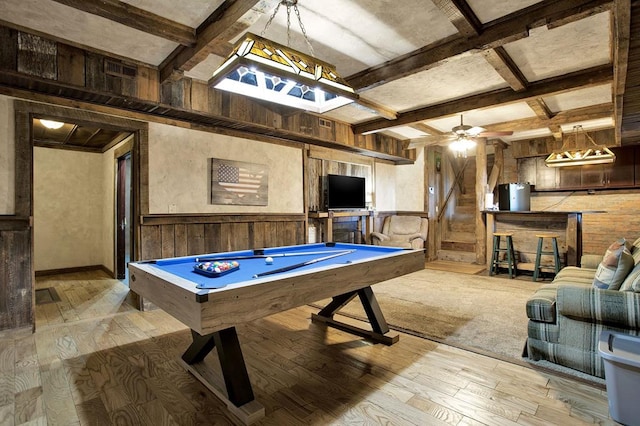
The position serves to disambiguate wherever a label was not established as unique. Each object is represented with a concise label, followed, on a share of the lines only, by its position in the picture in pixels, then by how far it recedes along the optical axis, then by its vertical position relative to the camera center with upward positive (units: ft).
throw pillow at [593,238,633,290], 7.54 -1.40
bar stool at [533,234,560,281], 16.81 -2.23
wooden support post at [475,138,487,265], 21.67 +0.82
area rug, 9.12 -3.67
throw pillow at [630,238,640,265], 8.51 -1.20
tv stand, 19.13 -0.41
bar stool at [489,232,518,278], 17.98 -2.50
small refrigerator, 20.29 +0.83
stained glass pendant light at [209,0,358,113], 6.00 +2.77
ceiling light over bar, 19.69 +3.38
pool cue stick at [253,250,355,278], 6.92 -1.28
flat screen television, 19.61 +1.17
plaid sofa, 6.93 -2.43
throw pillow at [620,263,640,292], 6.84 -1.52
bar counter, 17.10 -1.07
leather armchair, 21.16 -1.47
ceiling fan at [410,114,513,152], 16.14 +3.88
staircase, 24.26 -1.17
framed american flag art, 14.32 +1.32
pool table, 5.38 -1.51
